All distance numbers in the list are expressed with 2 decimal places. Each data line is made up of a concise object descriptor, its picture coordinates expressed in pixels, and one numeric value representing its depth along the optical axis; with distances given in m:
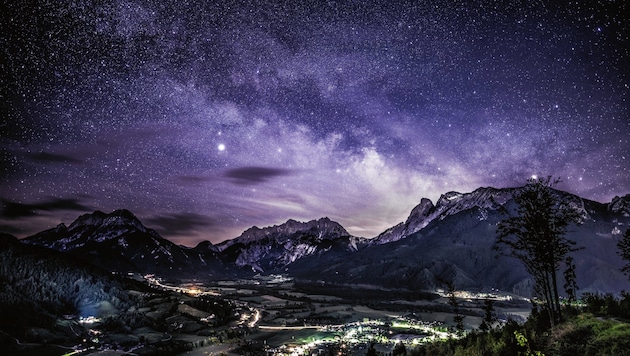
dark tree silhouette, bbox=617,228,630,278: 42.12
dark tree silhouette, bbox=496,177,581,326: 31.25
